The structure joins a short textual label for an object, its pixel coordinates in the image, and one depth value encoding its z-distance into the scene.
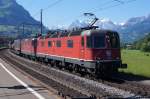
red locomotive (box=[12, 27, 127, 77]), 15.39
